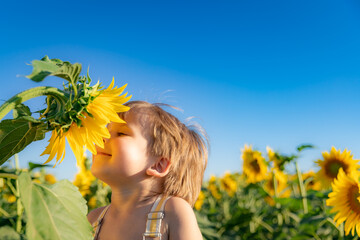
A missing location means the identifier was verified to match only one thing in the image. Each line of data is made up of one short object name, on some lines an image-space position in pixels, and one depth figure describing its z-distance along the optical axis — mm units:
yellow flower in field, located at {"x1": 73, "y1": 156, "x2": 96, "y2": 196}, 3713
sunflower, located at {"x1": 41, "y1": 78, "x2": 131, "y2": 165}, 1147
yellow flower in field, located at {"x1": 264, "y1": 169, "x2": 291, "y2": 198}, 4234
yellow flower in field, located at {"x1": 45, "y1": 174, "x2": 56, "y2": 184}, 5074
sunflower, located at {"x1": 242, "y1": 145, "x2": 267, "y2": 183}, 4301
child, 1672
